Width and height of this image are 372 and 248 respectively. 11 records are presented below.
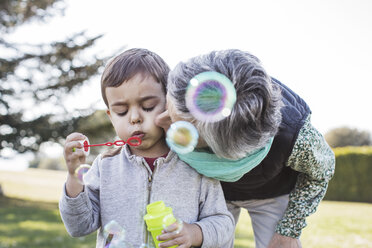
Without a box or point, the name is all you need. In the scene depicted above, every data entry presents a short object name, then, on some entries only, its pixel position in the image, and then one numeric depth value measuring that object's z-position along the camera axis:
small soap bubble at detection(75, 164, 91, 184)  1.51
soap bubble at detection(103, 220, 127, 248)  1.59
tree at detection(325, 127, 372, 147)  29.36
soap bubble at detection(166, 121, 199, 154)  1.45
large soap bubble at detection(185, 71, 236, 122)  1.36
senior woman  1.39
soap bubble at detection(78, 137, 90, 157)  1.51
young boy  1.60
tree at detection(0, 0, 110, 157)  9.50
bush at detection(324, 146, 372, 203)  13.51
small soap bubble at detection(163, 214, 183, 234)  1.43
